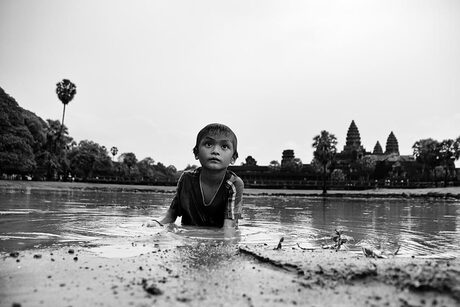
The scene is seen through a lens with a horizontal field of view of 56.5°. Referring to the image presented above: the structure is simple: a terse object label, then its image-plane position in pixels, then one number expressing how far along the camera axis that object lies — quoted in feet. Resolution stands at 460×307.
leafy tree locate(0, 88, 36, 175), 113.60
